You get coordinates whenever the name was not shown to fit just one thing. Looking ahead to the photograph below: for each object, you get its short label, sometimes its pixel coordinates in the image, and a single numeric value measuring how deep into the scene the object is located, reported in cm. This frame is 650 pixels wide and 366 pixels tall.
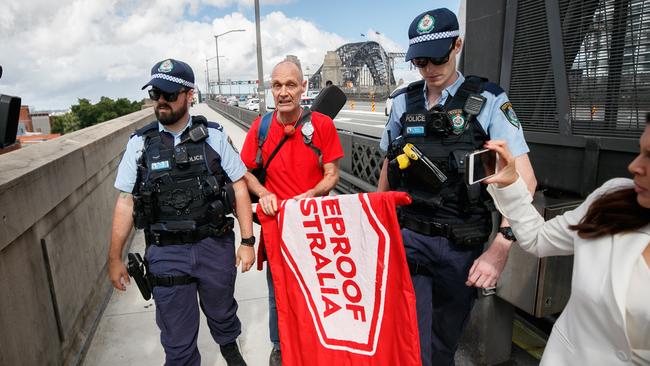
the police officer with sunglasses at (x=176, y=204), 274
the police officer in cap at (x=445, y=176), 230
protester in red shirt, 310
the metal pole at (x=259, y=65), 1623
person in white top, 137
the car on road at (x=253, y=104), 4734
